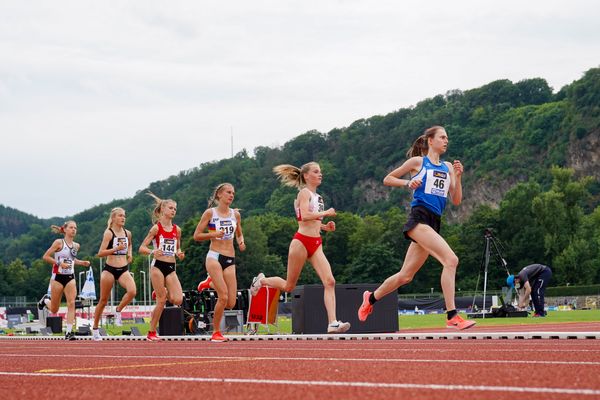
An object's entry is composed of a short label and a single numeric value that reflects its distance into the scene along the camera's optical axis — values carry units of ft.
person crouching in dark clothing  90.63
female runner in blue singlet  37.52
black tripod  98.40
